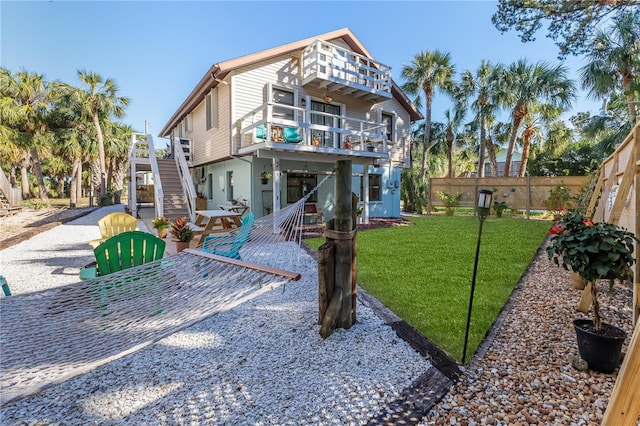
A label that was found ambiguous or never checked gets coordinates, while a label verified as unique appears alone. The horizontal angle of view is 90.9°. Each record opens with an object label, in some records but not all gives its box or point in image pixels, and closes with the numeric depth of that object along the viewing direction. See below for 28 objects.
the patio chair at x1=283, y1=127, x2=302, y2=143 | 9.02
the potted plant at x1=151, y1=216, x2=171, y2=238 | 6.52
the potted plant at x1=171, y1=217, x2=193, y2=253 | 5.58
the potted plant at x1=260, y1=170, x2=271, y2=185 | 9.89
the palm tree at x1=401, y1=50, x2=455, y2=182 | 16.95
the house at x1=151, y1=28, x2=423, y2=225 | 9.25
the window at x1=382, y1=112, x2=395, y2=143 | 13.63
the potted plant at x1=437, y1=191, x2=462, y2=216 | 14.30
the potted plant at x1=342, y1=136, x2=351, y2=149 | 10.51
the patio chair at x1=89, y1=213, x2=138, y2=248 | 5.39
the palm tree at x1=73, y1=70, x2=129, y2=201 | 17.66
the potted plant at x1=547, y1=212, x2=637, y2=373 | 2.32
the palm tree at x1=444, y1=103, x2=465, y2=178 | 19.05
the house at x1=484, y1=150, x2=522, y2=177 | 31.03
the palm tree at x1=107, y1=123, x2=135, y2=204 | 21.62
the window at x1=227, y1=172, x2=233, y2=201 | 11.21
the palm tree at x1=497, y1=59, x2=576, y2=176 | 14.22
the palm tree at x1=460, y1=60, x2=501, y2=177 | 16.19
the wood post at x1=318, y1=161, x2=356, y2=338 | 3.10
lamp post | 2.52
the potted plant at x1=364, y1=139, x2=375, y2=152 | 11.60
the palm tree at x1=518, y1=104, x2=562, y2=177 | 15.72
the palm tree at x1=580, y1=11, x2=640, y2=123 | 9.57
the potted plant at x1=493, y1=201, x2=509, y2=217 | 12.81
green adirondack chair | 3.26
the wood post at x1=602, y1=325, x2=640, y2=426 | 1.41
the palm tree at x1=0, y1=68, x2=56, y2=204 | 16.08
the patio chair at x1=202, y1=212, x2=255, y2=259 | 4.58
